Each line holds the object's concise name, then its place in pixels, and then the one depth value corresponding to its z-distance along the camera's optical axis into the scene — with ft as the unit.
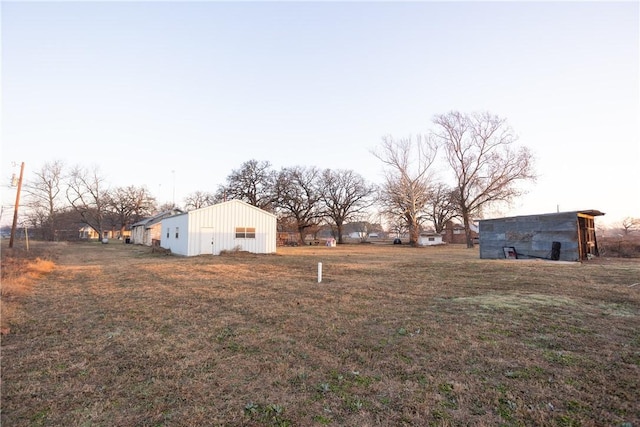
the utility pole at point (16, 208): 80.61
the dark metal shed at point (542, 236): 50.55
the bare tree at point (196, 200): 183.96
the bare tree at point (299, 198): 137.97
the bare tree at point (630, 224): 105.70
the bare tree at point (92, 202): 155.43
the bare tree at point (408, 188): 115.24
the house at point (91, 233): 206.51
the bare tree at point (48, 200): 148.25
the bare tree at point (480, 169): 99.45
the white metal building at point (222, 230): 69.26
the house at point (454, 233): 171.94
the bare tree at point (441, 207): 144.58
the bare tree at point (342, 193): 153.79
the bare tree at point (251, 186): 136.15
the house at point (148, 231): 111.80
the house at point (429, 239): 147.13
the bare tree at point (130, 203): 168.55
